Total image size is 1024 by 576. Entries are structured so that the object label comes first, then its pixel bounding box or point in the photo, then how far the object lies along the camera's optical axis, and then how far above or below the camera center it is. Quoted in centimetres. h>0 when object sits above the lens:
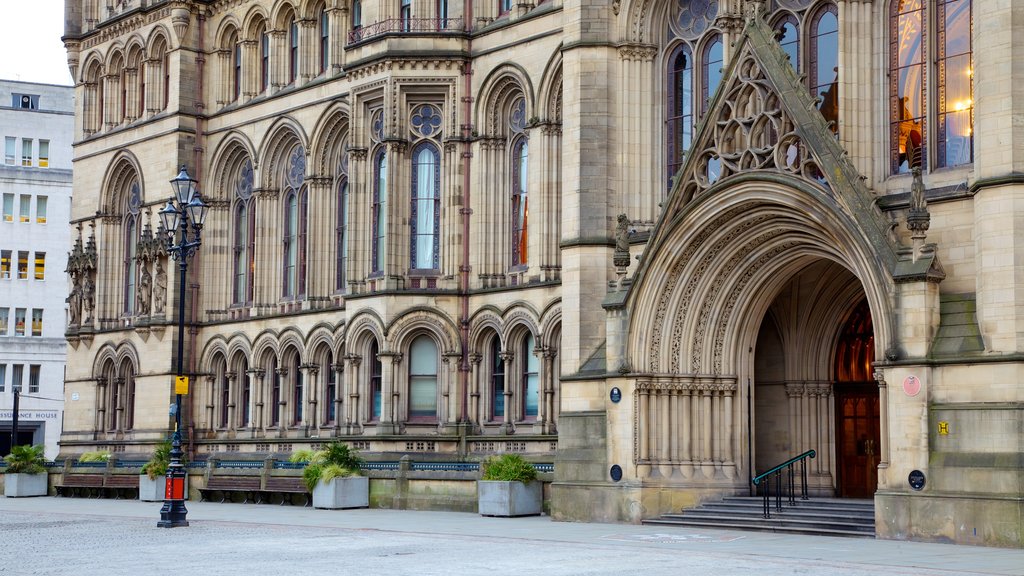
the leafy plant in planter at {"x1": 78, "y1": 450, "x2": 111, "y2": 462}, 4694 -17
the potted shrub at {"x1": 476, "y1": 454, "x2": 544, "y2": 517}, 3238 -76
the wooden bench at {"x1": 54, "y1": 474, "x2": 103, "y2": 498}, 4606 -99
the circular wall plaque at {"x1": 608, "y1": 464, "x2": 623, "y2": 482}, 3028 -39
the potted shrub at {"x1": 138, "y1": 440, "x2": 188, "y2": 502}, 4266 -72
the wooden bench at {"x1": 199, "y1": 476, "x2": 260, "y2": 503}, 4028 -90
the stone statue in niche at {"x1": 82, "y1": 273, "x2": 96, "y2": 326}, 5322 +532
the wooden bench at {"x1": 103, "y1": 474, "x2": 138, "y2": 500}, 4478 -92
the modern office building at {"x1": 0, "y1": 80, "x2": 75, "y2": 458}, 7962 +903
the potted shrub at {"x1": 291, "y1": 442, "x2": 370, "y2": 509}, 3622 -65
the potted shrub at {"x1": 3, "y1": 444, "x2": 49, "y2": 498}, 4675 -65
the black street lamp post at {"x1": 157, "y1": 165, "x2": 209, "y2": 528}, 3011 +237
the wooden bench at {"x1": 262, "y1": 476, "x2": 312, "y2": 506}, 3844 -88
